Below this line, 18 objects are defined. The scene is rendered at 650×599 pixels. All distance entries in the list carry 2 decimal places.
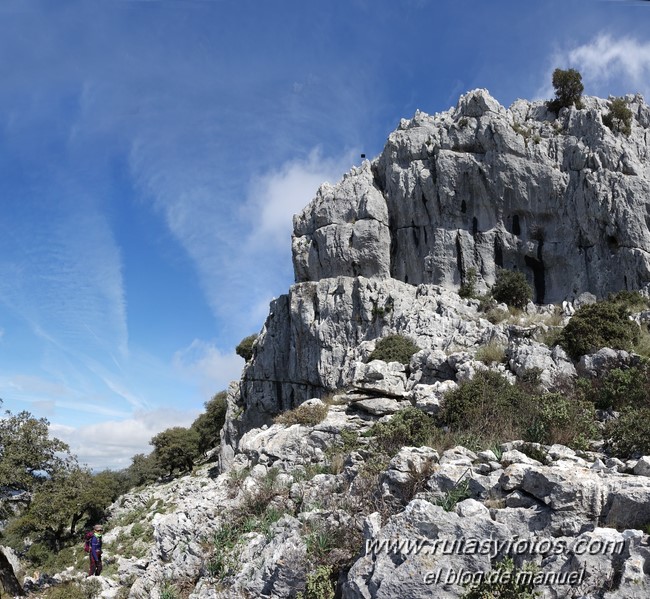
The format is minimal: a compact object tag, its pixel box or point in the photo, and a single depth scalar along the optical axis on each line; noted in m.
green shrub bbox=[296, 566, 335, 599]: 6.27
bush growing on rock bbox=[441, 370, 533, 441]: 10.17
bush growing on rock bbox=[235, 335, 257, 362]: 62.98
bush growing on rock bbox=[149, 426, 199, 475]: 52.62
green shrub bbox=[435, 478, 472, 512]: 6.32
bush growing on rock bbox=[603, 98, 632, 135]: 46.22
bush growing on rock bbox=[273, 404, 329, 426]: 14.53
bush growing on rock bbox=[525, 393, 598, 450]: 8.80
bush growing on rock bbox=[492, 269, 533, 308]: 39.81
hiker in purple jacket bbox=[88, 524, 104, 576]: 14.75
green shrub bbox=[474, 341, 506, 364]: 15.98
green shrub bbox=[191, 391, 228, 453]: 59.16
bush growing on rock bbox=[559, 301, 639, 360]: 15.04
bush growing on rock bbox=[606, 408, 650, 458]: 7.89
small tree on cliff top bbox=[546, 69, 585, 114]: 48.47
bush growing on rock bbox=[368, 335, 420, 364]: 23.00
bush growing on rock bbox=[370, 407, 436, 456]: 10.44
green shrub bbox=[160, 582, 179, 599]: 8.24
